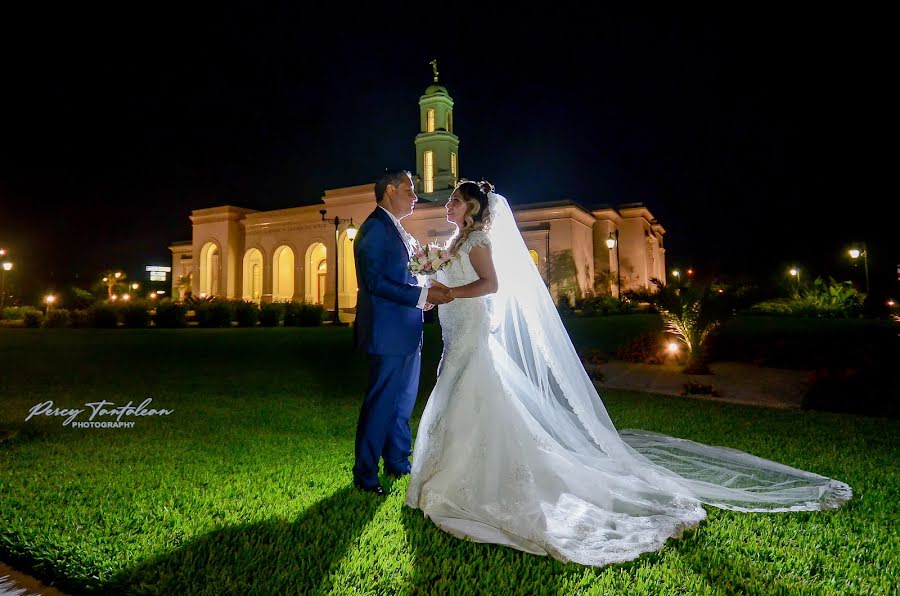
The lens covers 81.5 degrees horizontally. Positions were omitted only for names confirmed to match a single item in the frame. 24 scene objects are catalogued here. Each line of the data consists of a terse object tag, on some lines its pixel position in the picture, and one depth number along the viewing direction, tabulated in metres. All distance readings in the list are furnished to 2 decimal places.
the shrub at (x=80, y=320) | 24.67
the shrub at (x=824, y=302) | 22.98
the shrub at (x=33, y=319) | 25.07
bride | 3.29
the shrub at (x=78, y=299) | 32.03
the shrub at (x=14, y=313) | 29.84
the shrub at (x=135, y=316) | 24.50
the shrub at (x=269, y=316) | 26.48
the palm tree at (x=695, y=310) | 11.24
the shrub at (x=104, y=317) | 24.44
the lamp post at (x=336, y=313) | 25.93
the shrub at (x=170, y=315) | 24.97
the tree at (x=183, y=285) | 49.38
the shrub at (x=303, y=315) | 26.47
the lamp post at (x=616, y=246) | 38.29
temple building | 37.06
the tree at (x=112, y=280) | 45.25
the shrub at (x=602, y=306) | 29.90
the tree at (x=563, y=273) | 36.19
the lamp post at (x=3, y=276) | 31.77
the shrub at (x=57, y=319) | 24.45
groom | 4.02
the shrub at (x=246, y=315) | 26.11
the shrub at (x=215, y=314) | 25.33
